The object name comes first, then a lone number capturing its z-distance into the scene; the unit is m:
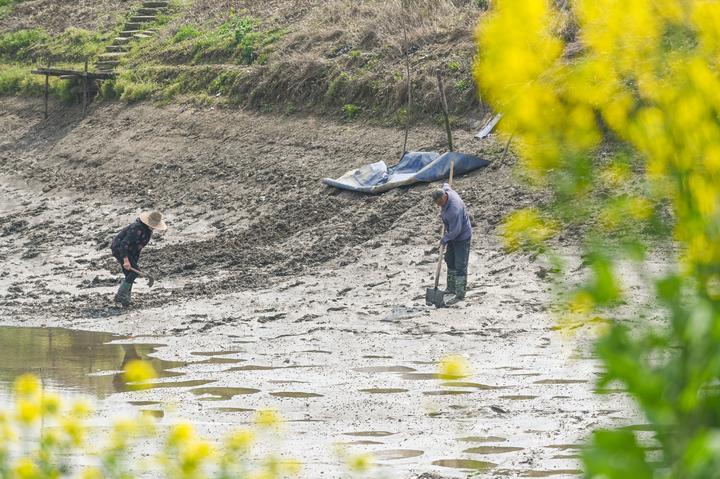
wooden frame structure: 54.69
